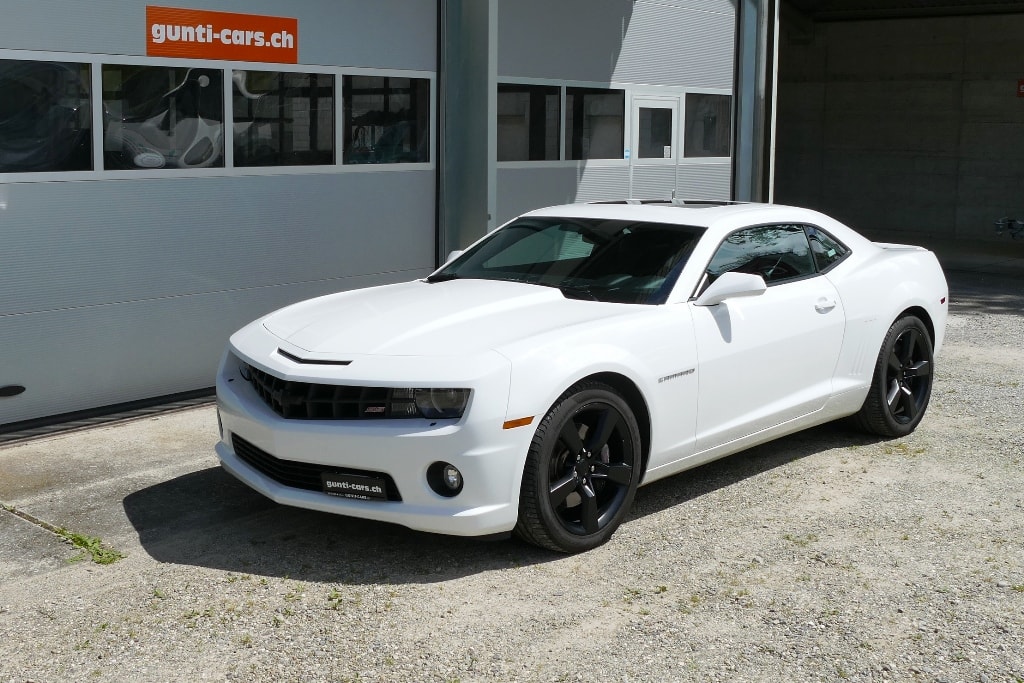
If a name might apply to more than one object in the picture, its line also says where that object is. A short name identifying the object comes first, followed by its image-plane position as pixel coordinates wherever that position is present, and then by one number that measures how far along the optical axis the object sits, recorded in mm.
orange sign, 8297
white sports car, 5012
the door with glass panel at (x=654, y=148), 12938
